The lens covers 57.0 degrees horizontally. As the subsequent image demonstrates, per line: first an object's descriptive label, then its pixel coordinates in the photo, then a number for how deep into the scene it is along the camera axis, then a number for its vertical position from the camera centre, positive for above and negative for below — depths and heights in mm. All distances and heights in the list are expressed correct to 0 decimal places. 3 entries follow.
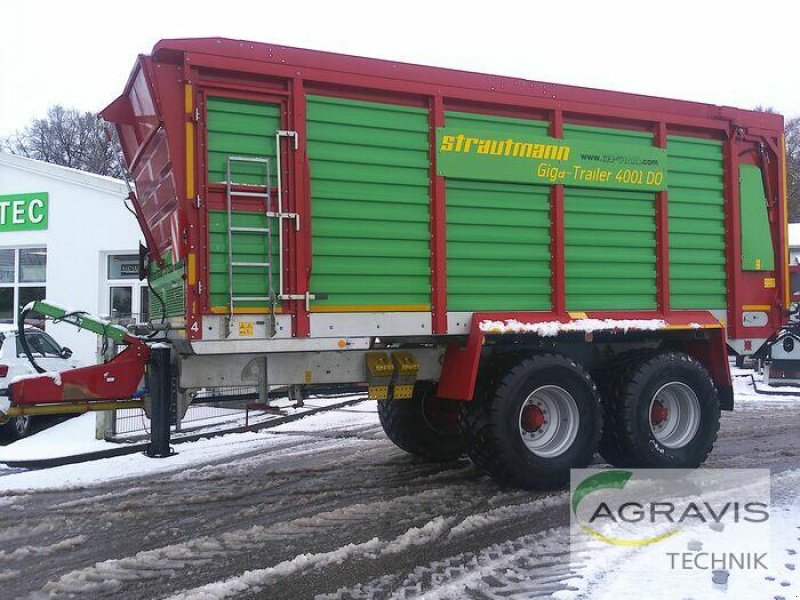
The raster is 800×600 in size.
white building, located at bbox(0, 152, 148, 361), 15898 +1850
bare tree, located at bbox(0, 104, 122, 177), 37031 +9523
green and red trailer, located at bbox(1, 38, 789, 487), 5543 +682
